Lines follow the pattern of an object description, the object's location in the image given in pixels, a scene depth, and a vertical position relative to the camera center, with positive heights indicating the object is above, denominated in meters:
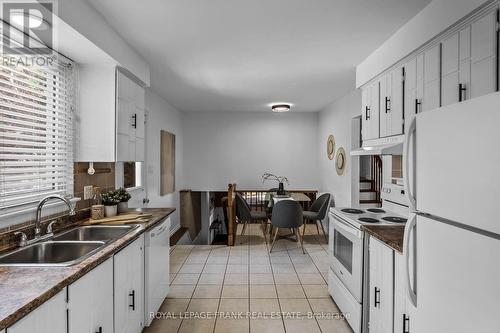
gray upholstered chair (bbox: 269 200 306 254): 4.61 -0.75
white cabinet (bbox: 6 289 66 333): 1.06 -0.60
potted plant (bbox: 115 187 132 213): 2.87 -0.33
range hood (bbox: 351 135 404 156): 2.40 +0.20
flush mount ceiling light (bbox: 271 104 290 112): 5.61 +1.15
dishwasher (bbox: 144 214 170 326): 2.43 -0.92
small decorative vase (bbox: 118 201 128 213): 2.88 -0.41
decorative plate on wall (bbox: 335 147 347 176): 5.04 +0.10
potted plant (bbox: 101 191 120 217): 2.73 -0.35
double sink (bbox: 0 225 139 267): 1.69 -0.53
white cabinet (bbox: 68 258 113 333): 1.38 -0.71
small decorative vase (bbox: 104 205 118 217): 2.72 -0.42
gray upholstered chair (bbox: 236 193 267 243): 5.21 -0.83
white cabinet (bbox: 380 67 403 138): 2.55 +0.59
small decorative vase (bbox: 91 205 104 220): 2.60 -0.41
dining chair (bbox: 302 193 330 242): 5.24 -0.79
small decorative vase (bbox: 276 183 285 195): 5.62 -0.46
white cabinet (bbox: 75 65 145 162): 2.50 +0.44
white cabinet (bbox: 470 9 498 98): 1.58 +0.64
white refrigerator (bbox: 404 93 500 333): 0.96 -0.19
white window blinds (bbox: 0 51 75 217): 1.84 +0.25
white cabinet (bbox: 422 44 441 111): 2.06 +0.65
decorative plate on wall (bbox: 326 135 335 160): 5.62 +0.40
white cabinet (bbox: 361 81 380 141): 2.96 +0.60
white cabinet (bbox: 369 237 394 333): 1.88 -0.82
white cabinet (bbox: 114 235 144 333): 1.89 -0.86
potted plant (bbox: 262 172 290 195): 6.80 -0.26
